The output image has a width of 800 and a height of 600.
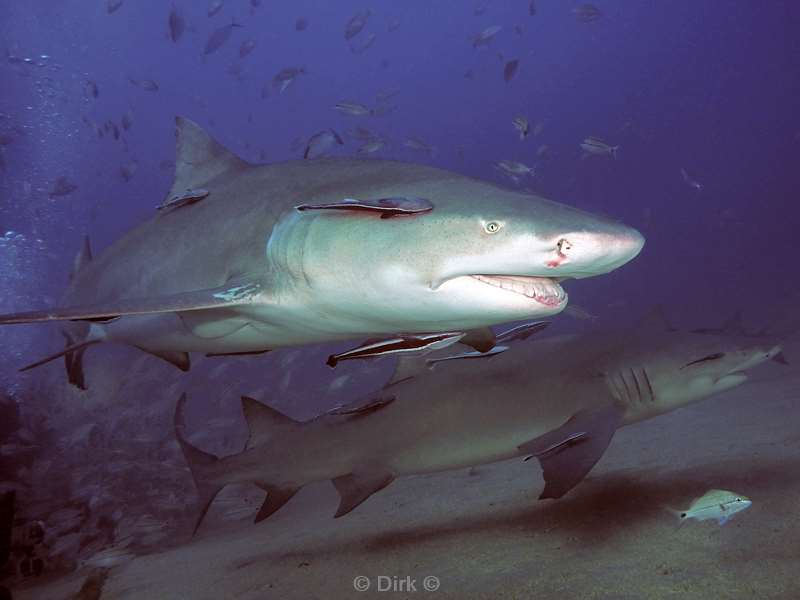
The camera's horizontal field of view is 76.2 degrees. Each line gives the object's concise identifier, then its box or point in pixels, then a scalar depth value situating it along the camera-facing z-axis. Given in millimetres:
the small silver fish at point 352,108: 11984
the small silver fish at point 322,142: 9109
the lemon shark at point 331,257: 1902
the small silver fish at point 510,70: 13508
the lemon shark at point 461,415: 3430
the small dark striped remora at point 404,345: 2525
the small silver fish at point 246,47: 15820
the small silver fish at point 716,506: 2459
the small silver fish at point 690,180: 15164
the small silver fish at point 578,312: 7746
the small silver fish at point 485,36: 15258
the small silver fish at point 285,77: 13242
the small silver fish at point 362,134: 12505
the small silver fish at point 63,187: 13938
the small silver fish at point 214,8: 15984
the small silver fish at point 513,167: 11203
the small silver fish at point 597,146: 10781
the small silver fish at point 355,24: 14922
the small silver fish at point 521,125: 10633
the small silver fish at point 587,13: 14742
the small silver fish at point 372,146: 12008
